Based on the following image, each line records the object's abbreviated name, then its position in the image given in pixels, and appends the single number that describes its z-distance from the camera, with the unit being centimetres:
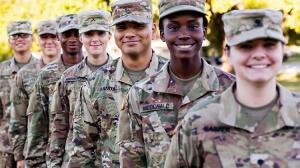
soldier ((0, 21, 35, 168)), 1042
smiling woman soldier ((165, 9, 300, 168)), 395
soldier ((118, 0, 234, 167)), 508
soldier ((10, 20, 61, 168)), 947
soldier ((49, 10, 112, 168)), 751
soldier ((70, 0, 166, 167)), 612
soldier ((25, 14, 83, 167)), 820
